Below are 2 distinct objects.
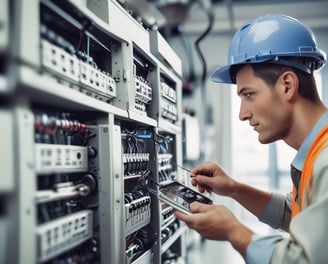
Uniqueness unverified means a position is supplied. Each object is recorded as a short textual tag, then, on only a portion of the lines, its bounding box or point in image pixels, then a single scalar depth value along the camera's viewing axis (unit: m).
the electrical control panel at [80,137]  0.67
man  0.96
